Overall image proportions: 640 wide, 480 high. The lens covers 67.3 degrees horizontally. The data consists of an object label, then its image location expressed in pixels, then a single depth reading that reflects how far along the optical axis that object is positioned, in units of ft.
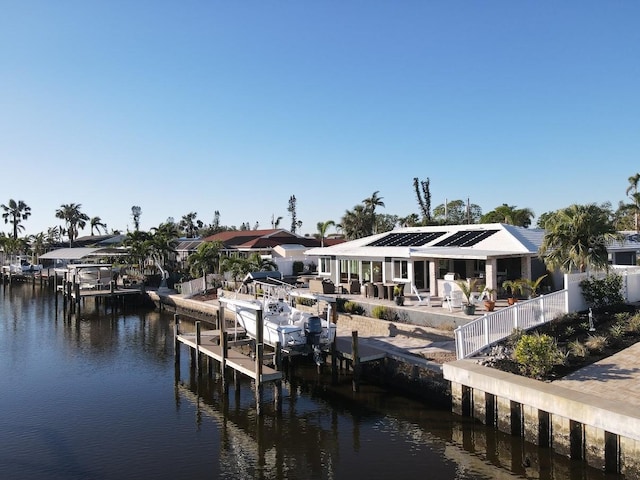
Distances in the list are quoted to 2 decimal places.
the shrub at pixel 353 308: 76.69
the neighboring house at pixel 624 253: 89.86
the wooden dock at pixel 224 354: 50.44
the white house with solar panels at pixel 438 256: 76.59
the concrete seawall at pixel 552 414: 33.06
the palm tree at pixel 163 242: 152.66
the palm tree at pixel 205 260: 131.95
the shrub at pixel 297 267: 144.97
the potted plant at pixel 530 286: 65.60
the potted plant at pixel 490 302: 63.88
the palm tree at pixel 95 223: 385.50
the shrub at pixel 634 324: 50.37
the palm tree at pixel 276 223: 343.54
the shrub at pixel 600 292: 59.36
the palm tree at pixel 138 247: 155.94
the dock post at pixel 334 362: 60.18
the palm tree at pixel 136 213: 458.50
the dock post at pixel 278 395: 50.67
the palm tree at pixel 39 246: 285.64
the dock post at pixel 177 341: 69.51
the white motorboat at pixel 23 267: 233.14
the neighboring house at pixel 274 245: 147.54
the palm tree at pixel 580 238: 59.36
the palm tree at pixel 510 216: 131.44
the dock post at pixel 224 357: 57.41
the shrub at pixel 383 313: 71.00
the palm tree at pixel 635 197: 148.97
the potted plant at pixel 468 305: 63.52
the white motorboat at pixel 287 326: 58.49
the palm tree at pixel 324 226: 155.22
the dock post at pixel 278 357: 54.36
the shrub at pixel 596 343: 46.73
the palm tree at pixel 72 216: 334.44
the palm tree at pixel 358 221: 200.75
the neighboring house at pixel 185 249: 179.83
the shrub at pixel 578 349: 45.86
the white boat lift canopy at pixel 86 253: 173.99
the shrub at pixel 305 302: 85.25
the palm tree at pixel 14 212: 348.38
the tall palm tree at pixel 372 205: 202.28
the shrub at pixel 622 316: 54.13
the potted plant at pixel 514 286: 66.11
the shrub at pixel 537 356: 42.22
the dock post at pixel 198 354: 65.05
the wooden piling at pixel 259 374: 49.55
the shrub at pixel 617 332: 48.96
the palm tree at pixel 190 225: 362.61
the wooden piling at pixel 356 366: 55.52
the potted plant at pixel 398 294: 74.02
